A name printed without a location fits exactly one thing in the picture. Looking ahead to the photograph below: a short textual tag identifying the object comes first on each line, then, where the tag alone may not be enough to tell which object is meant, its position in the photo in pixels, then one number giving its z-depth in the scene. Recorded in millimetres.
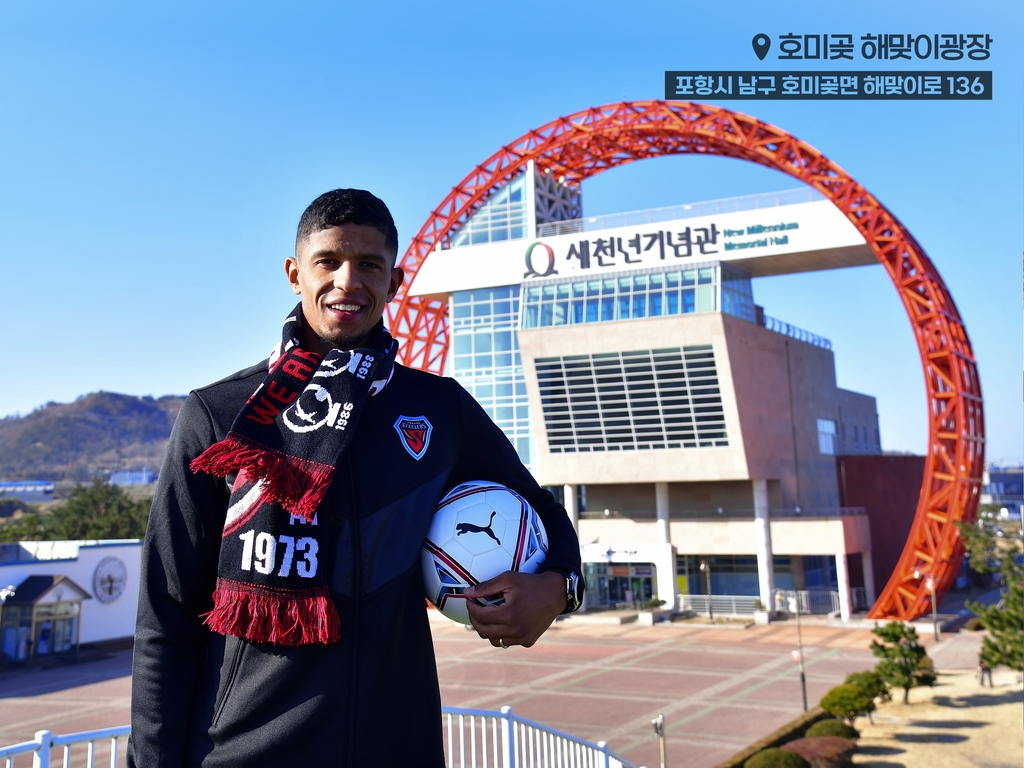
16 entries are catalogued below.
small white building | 36375
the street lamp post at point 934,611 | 39188
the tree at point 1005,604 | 23453
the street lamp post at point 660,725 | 19219
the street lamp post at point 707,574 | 47794
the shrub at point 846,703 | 25438
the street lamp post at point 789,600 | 46522
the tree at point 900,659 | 27656
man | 2721
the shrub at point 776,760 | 19766
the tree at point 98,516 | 60812
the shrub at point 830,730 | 23594
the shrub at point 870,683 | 26703
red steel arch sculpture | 40938
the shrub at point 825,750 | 21078
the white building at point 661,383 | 45281
